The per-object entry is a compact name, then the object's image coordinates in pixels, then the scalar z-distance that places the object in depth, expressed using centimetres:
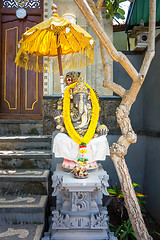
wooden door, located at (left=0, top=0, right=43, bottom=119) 529
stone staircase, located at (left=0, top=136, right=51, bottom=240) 275
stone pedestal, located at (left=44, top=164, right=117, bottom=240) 265
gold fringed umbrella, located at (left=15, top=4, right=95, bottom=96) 311
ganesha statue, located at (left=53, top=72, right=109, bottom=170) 313
